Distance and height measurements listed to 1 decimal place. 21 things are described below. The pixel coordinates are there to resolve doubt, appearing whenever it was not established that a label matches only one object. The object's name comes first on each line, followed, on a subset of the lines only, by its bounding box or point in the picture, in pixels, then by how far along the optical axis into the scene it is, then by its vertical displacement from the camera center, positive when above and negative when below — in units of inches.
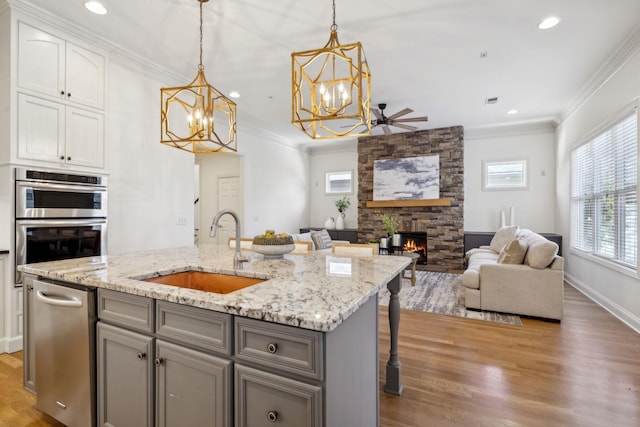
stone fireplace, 261.0 +4.2
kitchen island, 39.2 -16.3
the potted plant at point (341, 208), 310.8 +3.5
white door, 247.4 +8.2
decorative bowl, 81.0 -9.7
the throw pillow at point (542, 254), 134.6 -18.3
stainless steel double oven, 105.3 -1.7
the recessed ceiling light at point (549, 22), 114.8 +70.8
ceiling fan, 182.5 +55.9
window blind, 132.4 +9.9
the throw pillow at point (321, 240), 230.2 -21.1
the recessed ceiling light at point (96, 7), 107.1 +70.7
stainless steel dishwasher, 60.2 -28.7
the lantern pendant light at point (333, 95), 62.9 +26.6
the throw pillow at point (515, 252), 144.5 -18.7
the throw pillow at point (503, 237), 208.7 -16.9
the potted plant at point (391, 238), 233.8 -19.5
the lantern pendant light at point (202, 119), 83.1 +25.8
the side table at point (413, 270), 196.4 -36.7
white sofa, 134.6 -31.1
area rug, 141.3 -46.3
